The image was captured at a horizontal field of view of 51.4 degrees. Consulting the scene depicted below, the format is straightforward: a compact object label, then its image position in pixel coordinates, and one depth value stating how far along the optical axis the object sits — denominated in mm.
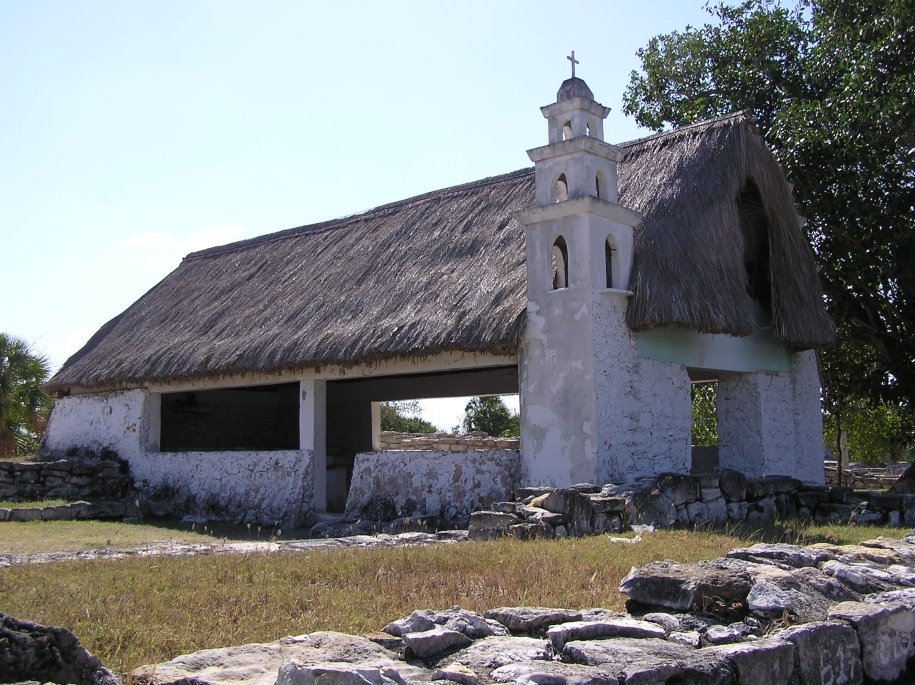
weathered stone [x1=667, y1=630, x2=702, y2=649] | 4379
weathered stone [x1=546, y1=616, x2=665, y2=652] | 4246
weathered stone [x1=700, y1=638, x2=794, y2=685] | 4203
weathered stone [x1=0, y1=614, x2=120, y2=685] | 3312
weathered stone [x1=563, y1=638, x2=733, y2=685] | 3828
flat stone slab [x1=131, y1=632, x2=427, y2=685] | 3547
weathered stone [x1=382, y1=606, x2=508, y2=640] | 4238
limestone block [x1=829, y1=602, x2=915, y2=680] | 4945
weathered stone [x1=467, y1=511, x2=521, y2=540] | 9156
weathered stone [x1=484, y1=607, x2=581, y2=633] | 4465
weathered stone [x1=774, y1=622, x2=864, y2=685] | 4551
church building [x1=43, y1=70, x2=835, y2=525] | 11539
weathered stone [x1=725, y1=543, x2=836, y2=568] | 5906
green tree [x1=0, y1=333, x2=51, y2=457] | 20078
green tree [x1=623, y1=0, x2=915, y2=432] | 15016
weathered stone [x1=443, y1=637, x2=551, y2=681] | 3842
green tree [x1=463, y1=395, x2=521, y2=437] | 34375
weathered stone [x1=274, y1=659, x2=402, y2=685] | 3295
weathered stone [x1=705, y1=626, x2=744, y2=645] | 4426
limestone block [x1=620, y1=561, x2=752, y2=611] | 4822
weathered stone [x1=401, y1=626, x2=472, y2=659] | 3992
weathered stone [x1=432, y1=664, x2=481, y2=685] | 3631
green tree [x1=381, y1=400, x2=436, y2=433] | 37219
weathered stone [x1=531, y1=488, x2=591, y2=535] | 9273
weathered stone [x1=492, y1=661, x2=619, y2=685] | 3564
